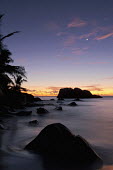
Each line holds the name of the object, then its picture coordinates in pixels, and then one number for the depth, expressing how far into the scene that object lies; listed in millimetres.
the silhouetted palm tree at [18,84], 27875
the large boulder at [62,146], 3217
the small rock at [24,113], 12885
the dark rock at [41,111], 16305
